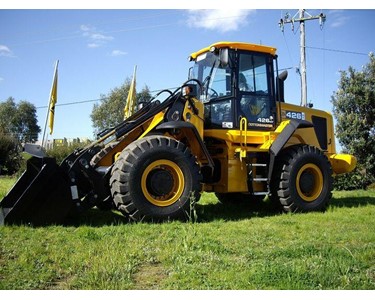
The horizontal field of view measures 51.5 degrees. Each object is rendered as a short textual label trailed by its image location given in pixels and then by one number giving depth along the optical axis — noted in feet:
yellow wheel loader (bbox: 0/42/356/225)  20.61
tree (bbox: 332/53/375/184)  57.00
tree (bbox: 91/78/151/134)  133.39
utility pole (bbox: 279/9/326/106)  68.59
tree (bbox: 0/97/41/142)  157.48
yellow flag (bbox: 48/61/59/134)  45.75
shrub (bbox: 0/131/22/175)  86.22
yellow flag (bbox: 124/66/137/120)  53.32
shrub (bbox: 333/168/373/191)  57.31
